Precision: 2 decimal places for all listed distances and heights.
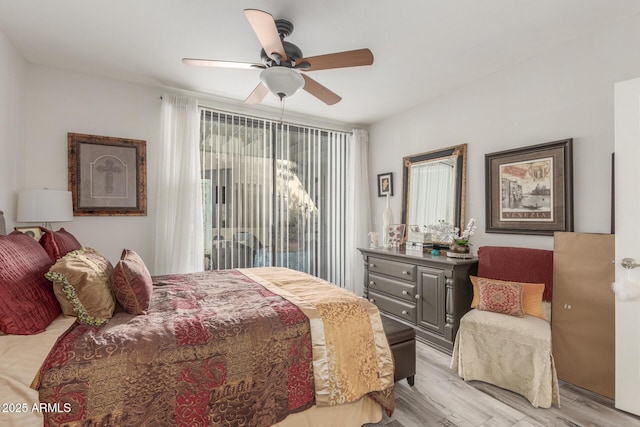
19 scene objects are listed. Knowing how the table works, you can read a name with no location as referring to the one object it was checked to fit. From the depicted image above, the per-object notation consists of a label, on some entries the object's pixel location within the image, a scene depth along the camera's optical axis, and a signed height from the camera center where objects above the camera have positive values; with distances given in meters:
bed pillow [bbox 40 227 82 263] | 1.92 -0.21
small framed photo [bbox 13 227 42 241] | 2.48 -0.16
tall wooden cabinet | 2.18 -0.74
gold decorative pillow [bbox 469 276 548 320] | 2.45 -0.71
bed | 1.27 -0.70
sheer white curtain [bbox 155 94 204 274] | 3.30 +0.22
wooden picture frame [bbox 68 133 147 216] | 3.06 +0.37
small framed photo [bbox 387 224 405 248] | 3.95 -0.31
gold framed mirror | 3.42 +0.28
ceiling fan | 2.03 +1.03
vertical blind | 3.68 +0.22
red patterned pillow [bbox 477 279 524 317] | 2.43 -0.70
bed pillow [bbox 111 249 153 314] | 1.70 -0.42
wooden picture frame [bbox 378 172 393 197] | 4.38 +0.39
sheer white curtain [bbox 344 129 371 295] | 4.62 +0.06
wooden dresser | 2.86 -0.81
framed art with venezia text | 2.55 +0.19
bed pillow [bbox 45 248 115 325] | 1.53 -0.40
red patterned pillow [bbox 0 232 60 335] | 1.33 -0.36
